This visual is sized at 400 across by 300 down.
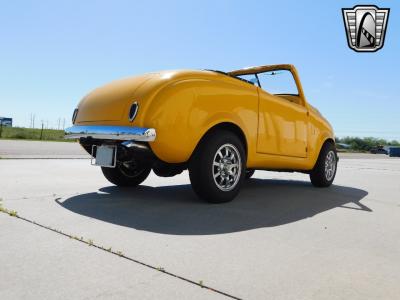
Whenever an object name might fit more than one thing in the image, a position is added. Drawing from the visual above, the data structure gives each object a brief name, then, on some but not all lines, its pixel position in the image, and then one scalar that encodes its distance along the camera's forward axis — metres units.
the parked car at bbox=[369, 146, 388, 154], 56.97
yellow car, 3.65
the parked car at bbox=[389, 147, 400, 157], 47.22
